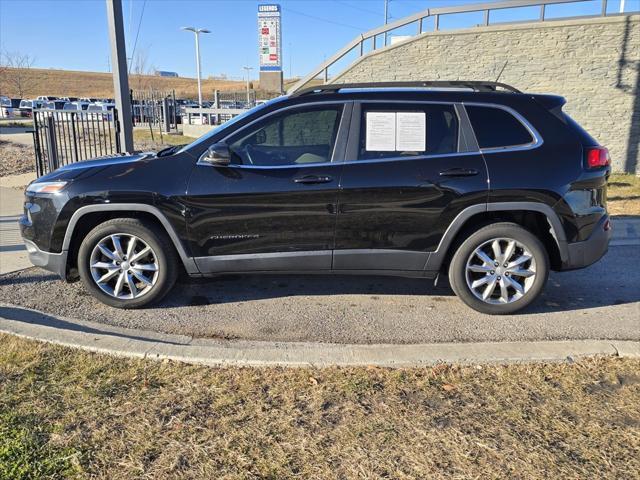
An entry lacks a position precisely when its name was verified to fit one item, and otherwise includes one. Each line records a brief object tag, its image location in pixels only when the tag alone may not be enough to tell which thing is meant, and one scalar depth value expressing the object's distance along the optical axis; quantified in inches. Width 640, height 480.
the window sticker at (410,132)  167.9
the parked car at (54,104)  1513.3
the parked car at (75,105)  1555.1
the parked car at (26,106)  1594.0
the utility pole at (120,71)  273.0
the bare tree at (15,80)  1770.4
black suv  165.2
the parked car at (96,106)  1337.6
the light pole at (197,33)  1274.6
